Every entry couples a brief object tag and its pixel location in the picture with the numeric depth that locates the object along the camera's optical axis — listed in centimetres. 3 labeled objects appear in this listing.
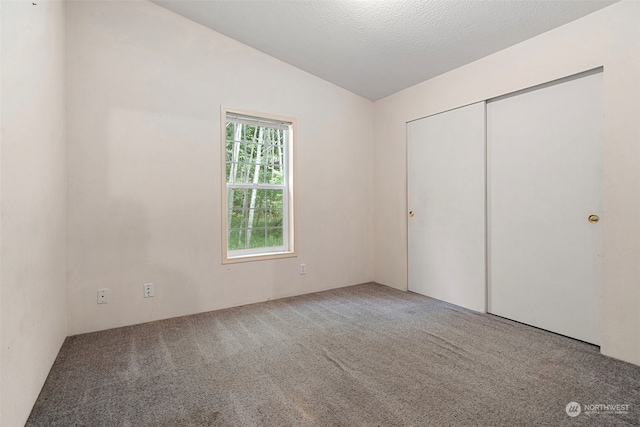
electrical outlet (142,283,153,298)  291
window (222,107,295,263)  343
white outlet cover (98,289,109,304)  273
